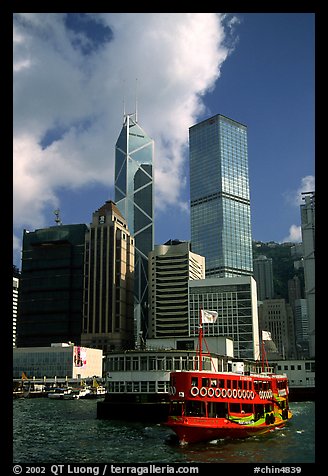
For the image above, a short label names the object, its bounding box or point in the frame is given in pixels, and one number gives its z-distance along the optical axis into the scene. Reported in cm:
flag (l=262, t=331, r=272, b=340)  6933
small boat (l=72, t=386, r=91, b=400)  13605
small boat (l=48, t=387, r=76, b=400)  13175
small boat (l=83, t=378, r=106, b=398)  13768
